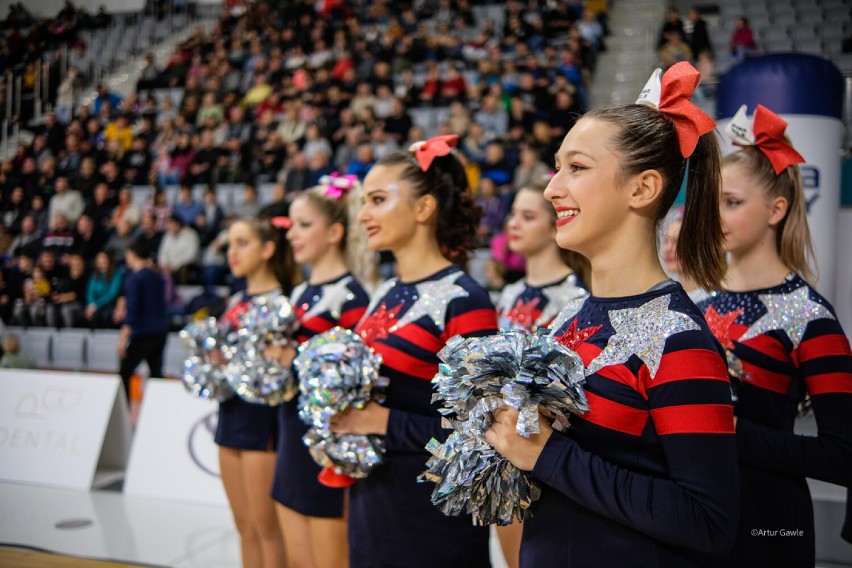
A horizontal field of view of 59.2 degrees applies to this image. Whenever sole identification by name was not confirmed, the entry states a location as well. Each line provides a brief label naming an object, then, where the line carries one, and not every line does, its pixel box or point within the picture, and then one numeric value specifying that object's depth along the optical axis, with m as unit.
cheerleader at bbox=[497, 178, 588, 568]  2.88
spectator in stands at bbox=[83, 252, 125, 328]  7.88
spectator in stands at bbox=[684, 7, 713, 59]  8.07
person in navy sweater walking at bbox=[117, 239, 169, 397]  6.12
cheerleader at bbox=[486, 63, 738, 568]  1.03
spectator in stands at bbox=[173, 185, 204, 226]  8.84
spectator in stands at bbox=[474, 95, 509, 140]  8.30
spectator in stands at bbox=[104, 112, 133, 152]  10.58
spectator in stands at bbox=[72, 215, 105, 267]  8.62
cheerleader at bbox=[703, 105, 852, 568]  1.48
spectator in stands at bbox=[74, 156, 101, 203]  9.69
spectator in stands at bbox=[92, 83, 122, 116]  10.81
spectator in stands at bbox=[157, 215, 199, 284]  8.27
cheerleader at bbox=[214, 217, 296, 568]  2.58
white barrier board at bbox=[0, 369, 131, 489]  4.47
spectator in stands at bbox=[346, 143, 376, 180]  7.91
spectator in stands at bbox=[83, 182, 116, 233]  9.12
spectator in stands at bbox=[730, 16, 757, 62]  7.91
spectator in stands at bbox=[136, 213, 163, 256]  8.40
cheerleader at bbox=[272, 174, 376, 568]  2.14
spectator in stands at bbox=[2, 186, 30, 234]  8.41
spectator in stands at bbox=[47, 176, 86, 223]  9.27
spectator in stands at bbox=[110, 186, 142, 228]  9.00
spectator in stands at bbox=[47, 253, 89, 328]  8.00
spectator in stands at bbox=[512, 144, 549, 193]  6.98
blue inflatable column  3.13
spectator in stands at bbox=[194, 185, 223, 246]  8.60
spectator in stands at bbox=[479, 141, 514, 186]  7.32
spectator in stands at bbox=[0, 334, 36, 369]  5.79
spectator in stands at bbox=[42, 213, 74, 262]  8.50
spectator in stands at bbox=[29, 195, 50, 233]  9.03
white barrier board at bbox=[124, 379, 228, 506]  4.16
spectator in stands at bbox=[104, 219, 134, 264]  8.72
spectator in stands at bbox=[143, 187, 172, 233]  9.02
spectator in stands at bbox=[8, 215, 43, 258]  8.51
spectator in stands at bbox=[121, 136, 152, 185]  10.12
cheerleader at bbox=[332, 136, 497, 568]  1.73
